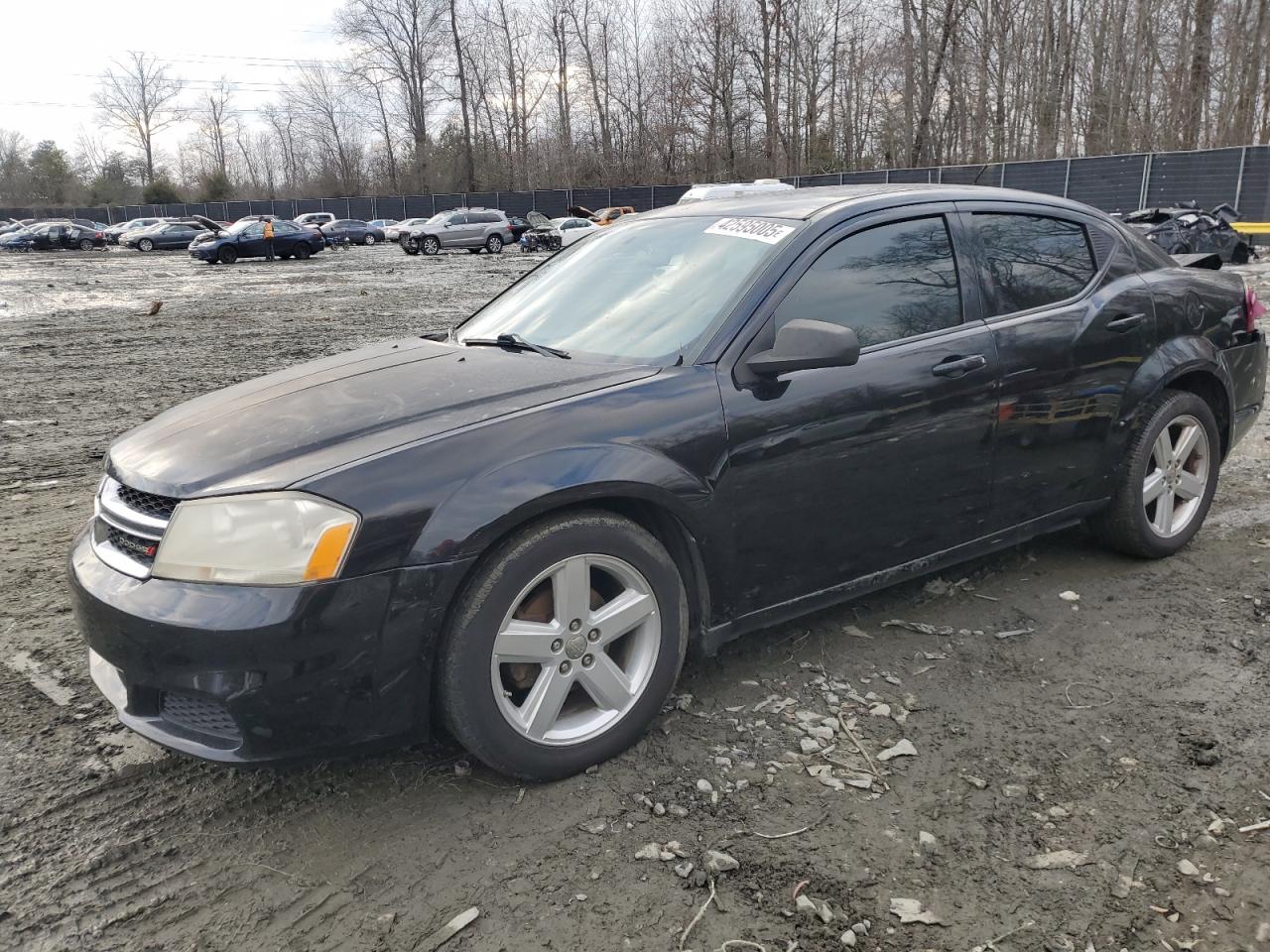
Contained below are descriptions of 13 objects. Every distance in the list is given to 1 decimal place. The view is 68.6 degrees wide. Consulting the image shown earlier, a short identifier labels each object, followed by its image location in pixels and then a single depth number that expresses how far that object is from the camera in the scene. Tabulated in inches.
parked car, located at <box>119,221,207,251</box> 1755.7
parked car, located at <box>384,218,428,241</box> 1735.0
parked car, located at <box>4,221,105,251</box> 1775.3
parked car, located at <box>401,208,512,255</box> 1485.0
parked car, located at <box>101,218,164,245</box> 1954.2
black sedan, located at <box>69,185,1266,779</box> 93.3
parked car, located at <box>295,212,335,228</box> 2085.4
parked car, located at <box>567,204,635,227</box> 1400.1
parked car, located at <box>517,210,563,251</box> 1400.1
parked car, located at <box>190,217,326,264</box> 1307.8
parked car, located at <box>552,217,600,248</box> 1336.1
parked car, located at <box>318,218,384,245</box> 1862.7
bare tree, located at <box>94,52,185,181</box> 3380.9
